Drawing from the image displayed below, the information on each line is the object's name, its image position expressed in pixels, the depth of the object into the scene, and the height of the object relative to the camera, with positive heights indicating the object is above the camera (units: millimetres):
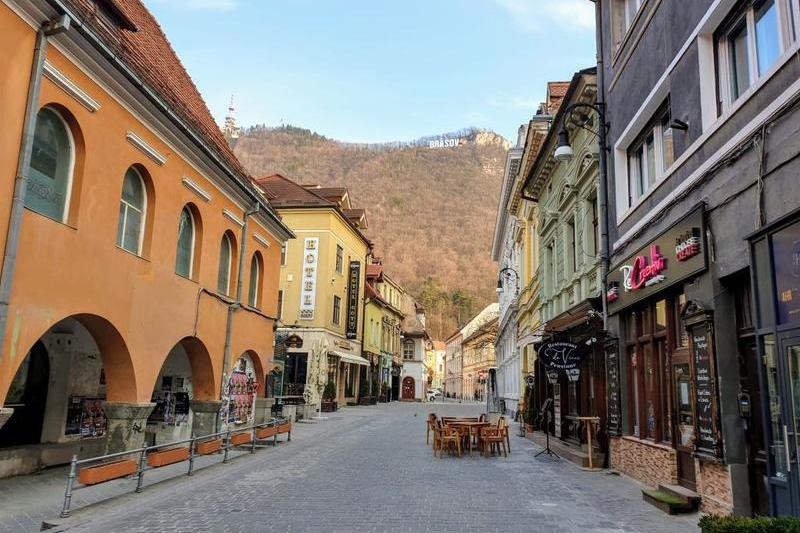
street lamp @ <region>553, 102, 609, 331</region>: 13256 +4081
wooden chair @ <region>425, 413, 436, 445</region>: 15914 -1146
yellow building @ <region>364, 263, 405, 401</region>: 48531 +4430
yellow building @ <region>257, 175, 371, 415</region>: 35125 +5217
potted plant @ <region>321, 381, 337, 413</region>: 33781 -1307
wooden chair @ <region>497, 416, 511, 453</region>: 15120 -1201
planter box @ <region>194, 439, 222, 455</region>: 12156 -1538
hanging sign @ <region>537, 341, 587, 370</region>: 14125 +619
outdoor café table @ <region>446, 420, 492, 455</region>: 15461 -1178
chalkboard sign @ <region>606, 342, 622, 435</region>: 12133 -139
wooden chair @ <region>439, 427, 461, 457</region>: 14719 -1487
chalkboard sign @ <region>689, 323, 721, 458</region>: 7932 -105
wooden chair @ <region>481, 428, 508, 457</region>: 14891 -1425
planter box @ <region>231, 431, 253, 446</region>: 13909 -1529
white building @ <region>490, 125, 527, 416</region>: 31422 +5145
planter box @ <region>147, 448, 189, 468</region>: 9992 -1467
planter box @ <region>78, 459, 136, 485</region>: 8188 -1451
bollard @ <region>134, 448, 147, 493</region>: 9547 -1639
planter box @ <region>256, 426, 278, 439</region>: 15295 -1511
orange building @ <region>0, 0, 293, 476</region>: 8094 +2284
